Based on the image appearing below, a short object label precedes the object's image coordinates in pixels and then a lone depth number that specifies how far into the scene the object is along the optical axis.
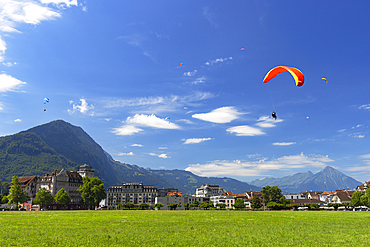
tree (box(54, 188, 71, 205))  98.06
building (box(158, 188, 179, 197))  193.81
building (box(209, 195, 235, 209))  168.75
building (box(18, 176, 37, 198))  121.69
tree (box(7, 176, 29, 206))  87.75
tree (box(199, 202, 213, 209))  112.41
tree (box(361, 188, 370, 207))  87.82
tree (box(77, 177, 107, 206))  97.38
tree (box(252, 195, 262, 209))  114.29
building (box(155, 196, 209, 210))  169.00
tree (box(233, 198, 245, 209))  122.12
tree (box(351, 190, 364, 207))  102.18
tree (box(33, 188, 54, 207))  97.00
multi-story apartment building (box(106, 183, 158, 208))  177.00
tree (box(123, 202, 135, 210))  112.44
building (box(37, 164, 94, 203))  122.00
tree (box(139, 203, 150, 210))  126.00
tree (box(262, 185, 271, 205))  111.25
